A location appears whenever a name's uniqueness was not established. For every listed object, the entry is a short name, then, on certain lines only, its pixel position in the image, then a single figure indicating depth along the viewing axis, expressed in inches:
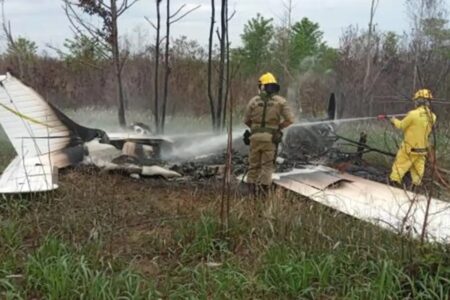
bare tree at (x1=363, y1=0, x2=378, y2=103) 611.2
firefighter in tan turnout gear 280.5
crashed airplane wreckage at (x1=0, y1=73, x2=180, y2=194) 279.9
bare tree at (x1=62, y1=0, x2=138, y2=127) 414.3
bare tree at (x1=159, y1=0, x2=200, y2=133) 437.1
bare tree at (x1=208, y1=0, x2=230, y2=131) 419.8
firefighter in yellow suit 294.4
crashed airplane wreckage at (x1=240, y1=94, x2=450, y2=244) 191.9
